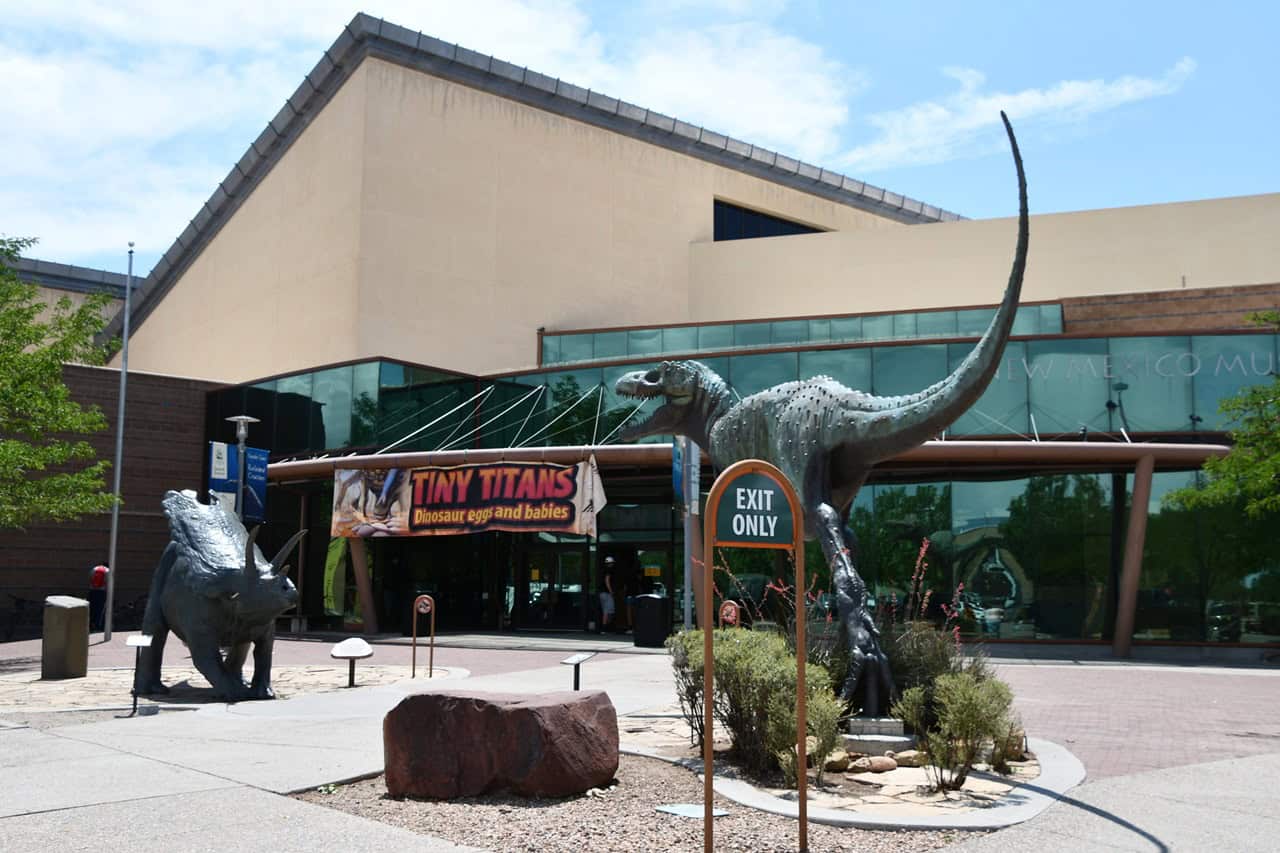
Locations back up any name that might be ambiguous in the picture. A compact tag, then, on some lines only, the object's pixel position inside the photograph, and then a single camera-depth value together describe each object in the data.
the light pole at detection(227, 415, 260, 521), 22.30
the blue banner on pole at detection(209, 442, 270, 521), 23.06
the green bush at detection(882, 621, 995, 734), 9.00
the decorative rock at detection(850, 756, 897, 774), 7.88
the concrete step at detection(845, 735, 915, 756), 8.30
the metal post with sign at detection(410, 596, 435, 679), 15.11
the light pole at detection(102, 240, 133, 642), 23.41
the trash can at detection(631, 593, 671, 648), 21.11
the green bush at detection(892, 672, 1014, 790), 7.32
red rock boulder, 6.95
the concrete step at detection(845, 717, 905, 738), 8.37
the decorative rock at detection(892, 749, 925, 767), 8.05
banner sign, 22.14
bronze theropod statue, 8.62
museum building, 21.00
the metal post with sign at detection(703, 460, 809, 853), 5.44
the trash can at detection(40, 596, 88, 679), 14.91
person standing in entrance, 25.19
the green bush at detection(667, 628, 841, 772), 7.42
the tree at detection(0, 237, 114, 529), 18.58
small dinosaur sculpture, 12.11
